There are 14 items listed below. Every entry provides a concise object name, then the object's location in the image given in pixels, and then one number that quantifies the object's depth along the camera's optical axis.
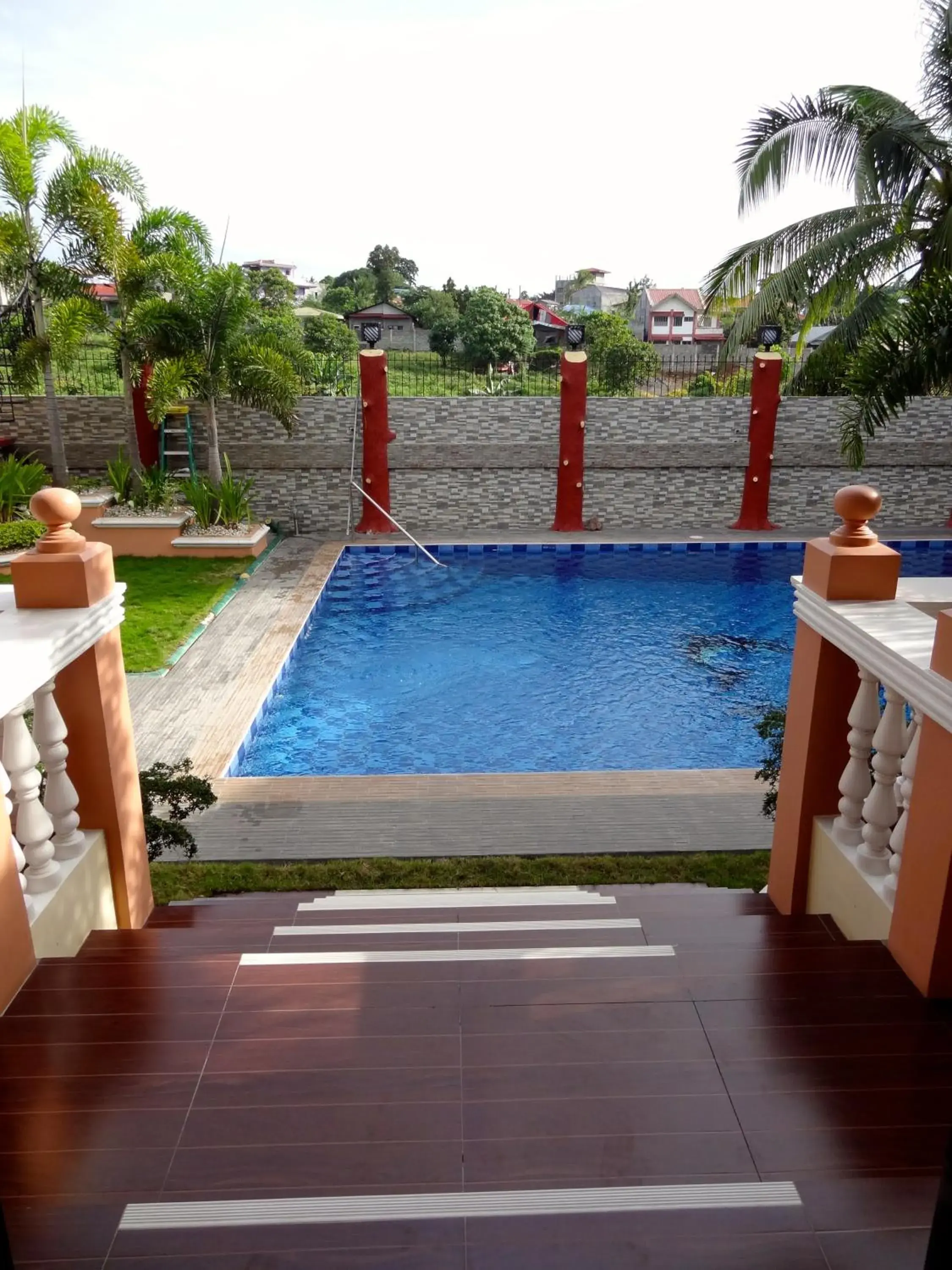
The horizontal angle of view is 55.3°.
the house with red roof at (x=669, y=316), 51.06
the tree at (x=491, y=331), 26.47
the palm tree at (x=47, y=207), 10.25
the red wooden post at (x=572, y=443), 12.59
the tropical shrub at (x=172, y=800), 3.71
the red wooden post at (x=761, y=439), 12.66
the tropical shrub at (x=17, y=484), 10.39
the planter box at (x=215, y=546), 11.01
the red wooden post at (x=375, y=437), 12.43
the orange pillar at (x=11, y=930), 2.01
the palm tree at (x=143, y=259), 10.66
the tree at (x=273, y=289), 33.19
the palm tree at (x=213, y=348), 10.53
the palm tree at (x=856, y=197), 9.88
